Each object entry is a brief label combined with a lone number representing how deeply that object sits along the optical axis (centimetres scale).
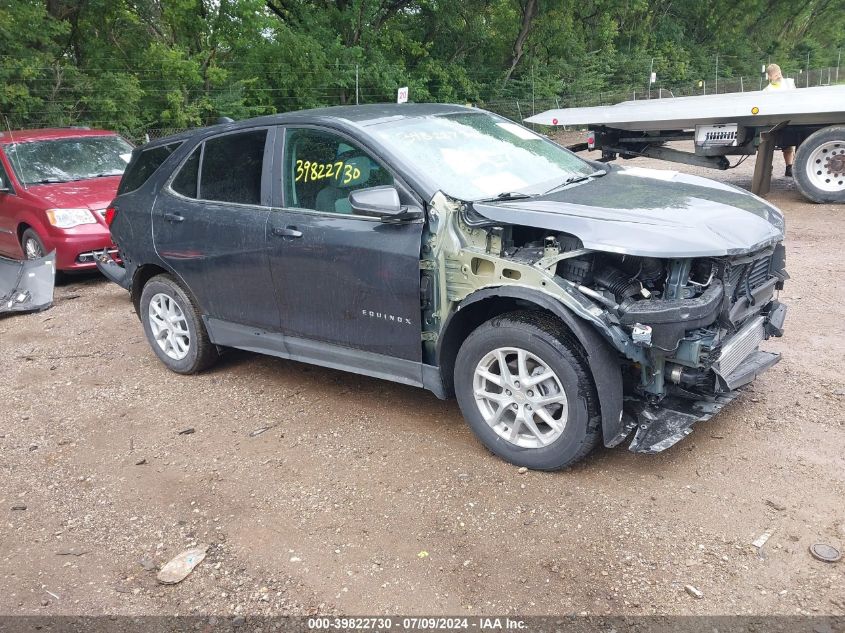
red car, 820
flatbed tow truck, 970
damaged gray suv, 337
